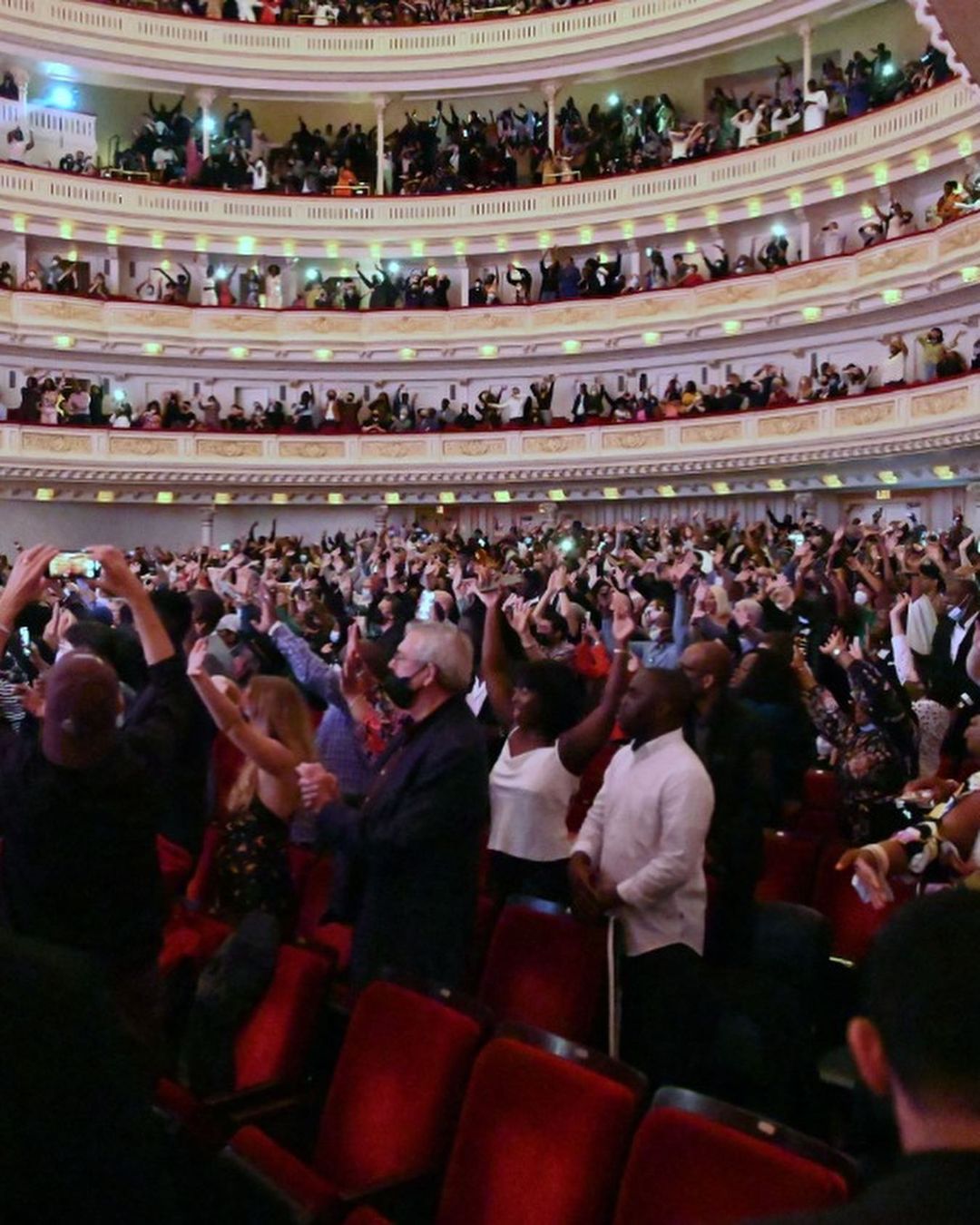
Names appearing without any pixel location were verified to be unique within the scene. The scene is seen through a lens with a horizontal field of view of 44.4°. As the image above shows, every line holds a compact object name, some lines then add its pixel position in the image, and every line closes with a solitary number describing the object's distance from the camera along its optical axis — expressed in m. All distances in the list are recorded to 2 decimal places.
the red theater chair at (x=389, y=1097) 2.51
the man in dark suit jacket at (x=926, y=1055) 1.08
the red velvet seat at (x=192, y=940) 3.21
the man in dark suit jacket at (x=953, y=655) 5.39
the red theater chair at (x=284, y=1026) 2.94
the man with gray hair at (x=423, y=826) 2.90
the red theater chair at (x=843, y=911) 3.70
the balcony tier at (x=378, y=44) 21.86
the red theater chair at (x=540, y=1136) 2.21
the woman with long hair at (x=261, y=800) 3.09
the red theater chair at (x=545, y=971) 3.13
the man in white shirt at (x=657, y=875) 3.01
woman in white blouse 3.70
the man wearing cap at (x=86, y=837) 2.56
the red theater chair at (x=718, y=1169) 1.95
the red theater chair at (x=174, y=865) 3.76
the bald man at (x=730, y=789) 3.44
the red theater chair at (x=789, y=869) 4.00
